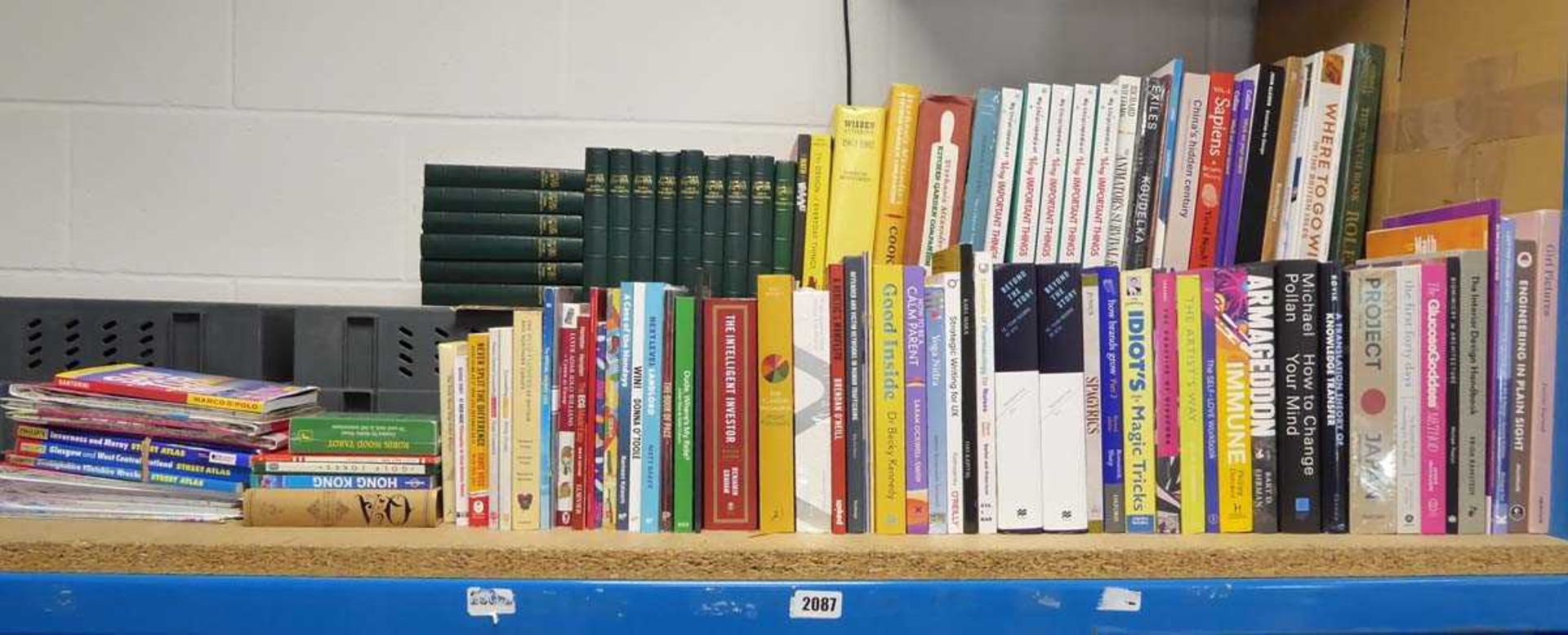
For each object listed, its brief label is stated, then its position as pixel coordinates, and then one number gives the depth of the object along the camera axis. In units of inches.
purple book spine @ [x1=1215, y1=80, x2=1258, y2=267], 38.8
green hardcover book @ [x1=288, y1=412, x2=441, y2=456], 33.7
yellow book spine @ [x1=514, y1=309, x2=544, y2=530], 34.1
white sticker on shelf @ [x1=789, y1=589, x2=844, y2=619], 31.2
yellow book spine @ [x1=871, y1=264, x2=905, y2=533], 33.9
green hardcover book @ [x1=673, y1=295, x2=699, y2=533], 34.1
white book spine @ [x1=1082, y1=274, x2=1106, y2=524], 34.2
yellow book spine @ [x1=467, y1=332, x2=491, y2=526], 34.4
